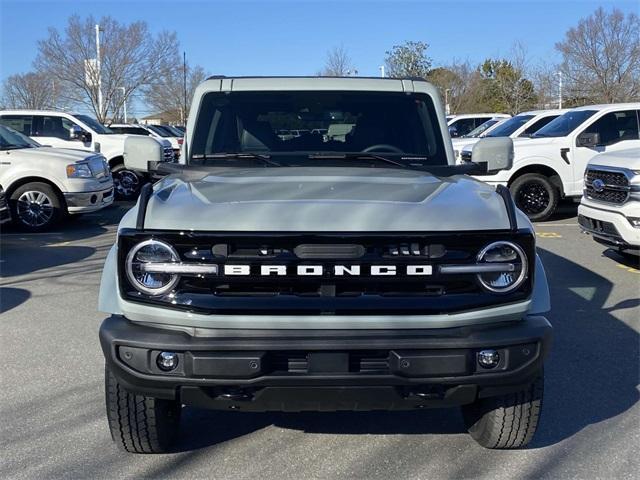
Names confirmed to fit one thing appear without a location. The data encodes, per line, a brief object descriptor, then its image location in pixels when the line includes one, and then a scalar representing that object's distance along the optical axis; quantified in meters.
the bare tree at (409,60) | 36.12
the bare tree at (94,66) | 31.08
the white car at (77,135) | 13.95
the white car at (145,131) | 19.03
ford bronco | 2.71
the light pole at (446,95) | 38.69
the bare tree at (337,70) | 39.40
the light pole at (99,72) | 30.45
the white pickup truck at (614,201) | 7.06
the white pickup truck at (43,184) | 10.52
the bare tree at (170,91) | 35.16
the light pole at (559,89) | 29.09
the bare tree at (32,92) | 31.97
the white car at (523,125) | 13.24
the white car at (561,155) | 11.10
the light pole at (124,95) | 32.41
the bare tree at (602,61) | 25.44
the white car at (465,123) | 20.02
